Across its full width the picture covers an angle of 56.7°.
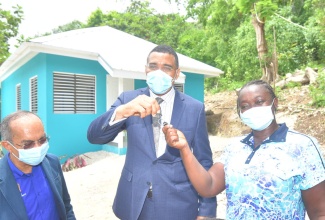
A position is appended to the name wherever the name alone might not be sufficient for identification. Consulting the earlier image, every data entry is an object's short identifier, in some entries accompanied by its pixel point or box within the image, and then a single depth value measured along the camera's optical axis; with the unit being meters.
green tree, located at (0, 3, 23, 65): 11.55
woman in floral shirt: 1.40
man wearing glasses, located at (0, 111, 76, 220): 1.68
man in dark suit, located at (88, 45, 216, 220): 1.86
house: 7.77
